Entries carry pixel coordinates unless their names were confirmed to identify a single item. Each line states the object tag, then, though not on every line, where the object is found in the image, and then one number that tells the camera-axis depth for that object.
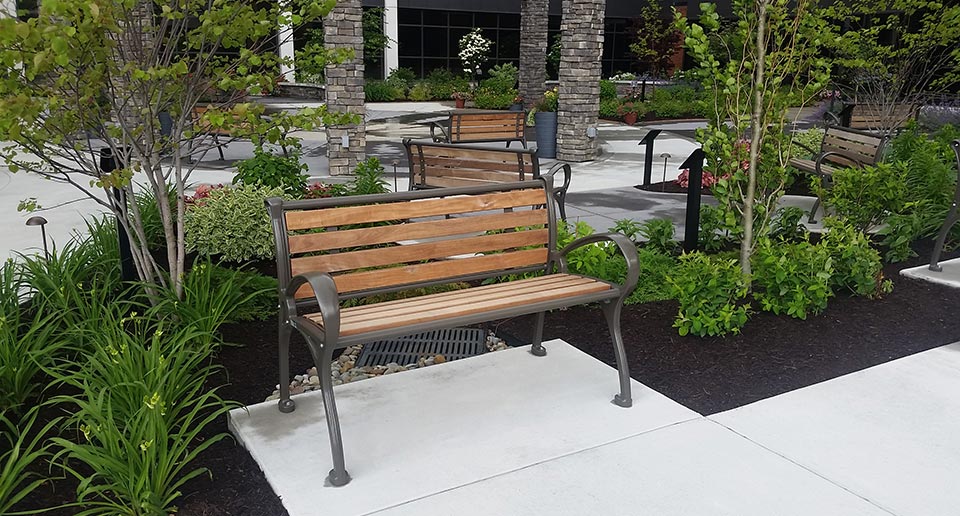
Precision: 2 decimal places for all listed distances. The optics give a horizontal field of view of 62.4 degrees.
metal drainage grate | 4.68
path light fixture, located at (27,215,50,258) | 5.06
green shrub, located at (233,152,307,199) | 7.24
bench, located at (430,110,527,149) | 12.57
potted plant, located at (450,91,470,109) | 25.71
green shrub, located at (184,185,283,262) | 6.08
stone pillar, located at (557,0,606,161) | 12.92
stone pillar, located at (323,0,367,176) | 11.09
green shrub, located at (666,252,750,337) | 4.78
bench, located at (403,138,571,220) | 7.02
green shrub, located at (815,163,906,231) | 6.57
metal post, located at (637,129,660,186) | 10.26
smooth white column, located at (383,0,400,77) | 31.00
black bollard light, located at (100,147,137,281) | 4.59
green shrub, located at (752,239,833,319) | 5.07
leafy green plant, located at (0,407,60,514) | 2.82
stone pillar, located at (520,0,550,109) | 18.98
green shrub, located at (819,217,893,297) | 5.45
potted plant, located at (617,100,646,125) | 21.36
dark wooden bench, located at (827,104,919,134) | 11.87
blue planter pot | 13.83
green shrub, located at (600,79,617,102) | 24.48
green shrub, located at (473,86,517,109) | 23.52
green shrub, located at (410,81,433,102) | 28.70
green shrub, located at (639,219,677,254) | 6.61
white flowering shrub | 28.69
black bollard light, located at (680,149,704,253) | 6.39
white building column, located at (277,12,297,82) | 28.34
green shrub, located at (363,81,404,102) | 28.47
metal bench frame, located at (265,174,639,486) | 3.19
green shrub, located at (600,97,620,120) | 22.50
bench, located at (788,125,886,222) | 8.13
